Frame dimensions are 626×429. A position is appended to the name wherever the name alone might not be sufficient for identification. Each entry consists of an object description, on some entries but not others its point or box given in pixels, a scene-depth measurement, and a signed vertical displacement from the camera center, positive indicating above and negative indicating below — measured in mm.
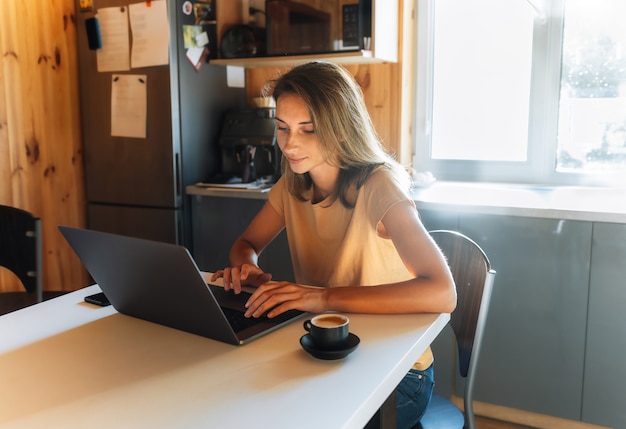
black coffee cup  974 -354
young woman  1182 -258
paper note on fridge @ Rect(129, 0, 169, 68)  2566 +357
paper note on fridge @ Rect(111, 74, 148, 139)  2676 +51
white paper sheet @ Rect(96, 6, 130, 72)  2709 +346
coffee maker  2738 -143
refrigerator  2627 -105
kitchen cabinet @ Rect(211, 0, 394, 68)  2432 +339
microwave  2426 +368
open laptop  972 -301
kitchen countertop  1958 -313
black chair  1811 -399
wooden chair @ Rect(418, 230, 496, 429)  1283 -448
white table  804 -396
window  2494 +105
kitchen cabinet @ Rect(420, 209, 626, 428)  1952 -672
